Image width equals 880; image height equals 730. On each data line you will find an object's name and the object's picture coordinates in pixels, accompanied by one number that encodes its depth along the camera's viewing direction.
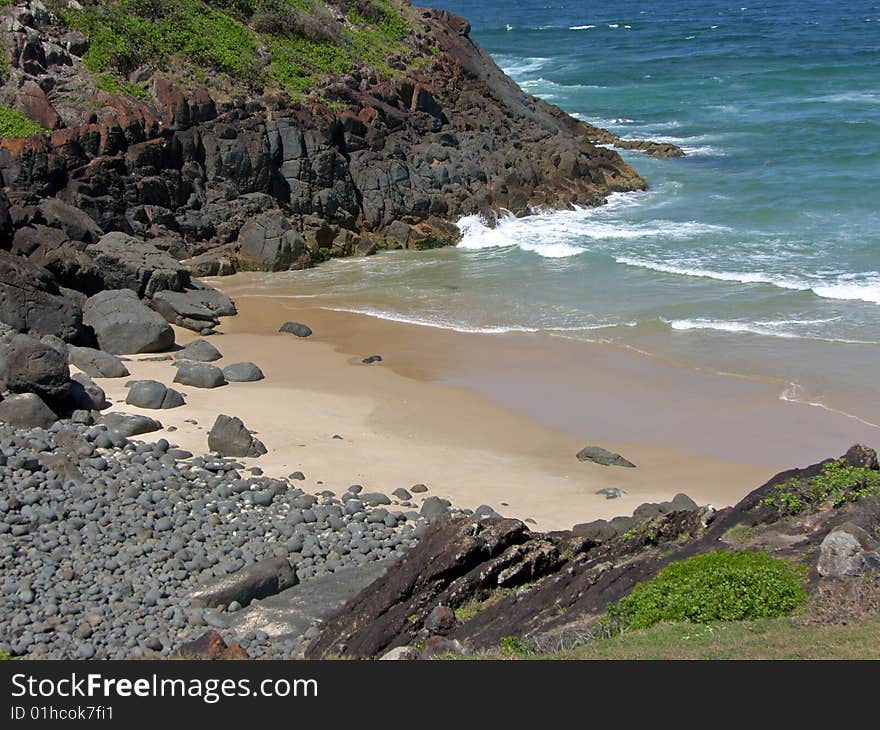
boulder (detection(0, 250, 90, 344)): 24.14
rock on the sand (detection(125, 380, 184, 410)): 21.42
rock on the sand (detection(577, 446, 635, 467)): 20.14
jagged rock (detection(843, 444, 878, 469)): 14.38
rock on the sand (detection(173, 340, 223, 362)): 25.19
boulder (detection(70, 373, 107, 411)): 20.78
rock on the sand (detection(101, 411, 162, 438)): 19.92
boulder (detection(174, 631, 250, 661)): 12.31
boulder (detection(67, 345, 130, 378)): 23.33
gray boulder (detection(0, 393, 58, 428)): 19.30
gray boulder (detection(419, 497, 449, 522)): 17.39
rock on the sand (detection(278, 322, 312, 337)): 27.84
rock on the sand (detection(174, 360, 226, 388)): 23.11
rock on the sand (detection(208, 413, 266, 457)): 19.41
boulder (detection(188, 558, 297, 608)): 14.34
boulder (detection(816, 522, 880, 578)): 11.48
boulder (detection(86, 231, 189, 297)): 27.94
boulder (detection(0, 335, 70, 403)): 19.91
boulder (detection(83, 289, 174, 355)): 25.39
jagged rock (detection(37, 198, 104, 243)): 29.14
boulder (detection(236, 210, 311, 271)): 33.38
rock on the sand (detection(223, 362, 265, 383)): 23.88
